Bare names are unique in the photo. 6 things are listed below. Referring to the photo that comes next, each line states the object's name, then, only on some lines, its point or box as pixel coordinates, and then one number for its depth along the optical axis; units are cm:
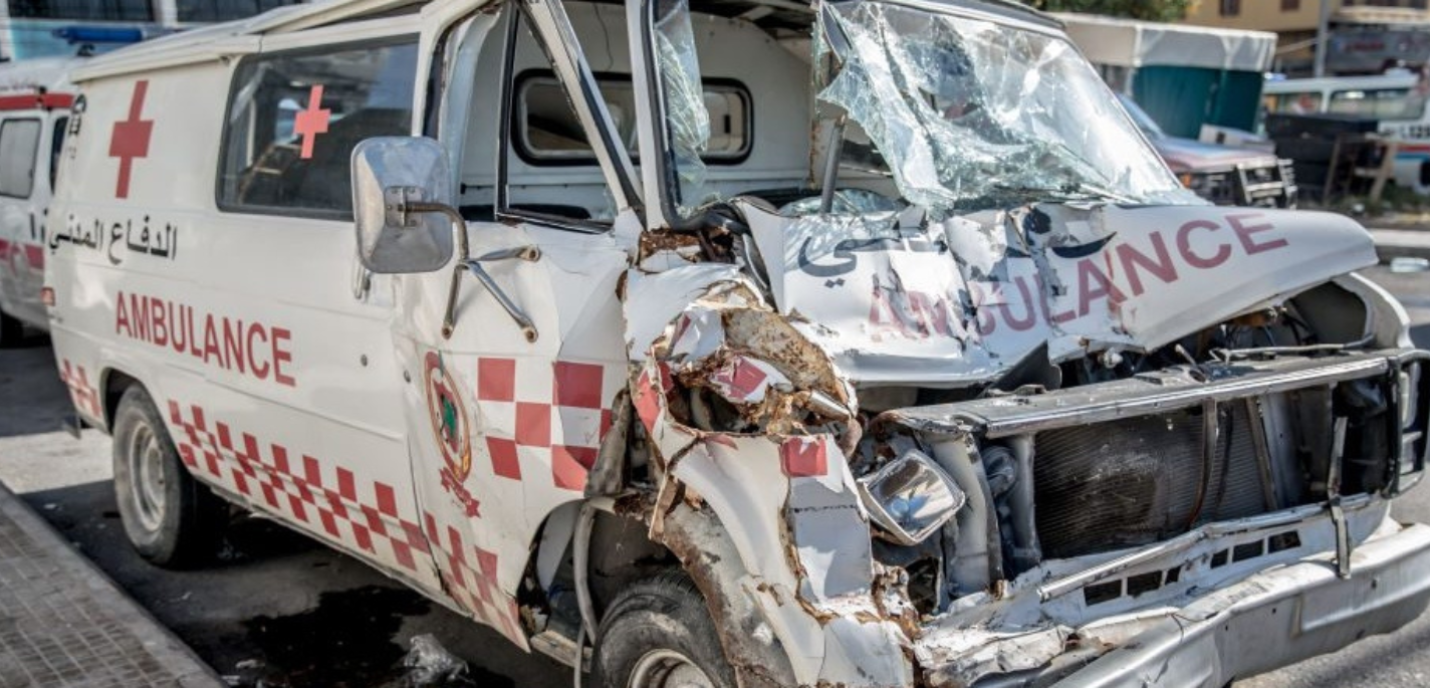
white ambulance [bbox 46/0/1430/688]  271
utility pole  3146
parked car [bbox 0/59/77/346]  986
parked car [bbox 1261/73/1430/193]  1902
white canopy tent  1758
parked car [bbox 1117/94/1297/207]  1202
